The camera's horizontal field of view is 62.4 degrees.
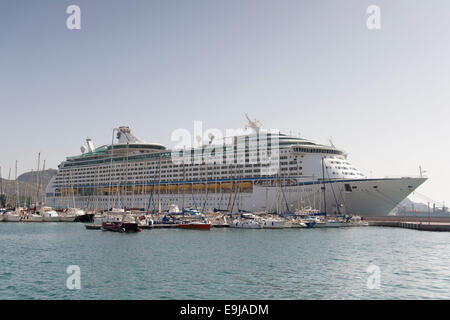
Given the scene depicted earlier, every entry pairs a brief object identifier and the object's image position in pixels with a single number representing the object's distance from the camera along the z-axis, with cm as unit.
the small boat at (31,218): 7494
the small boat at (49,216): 7494
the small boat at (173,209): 6744
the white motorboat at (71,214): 7512
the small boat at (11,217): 7699
